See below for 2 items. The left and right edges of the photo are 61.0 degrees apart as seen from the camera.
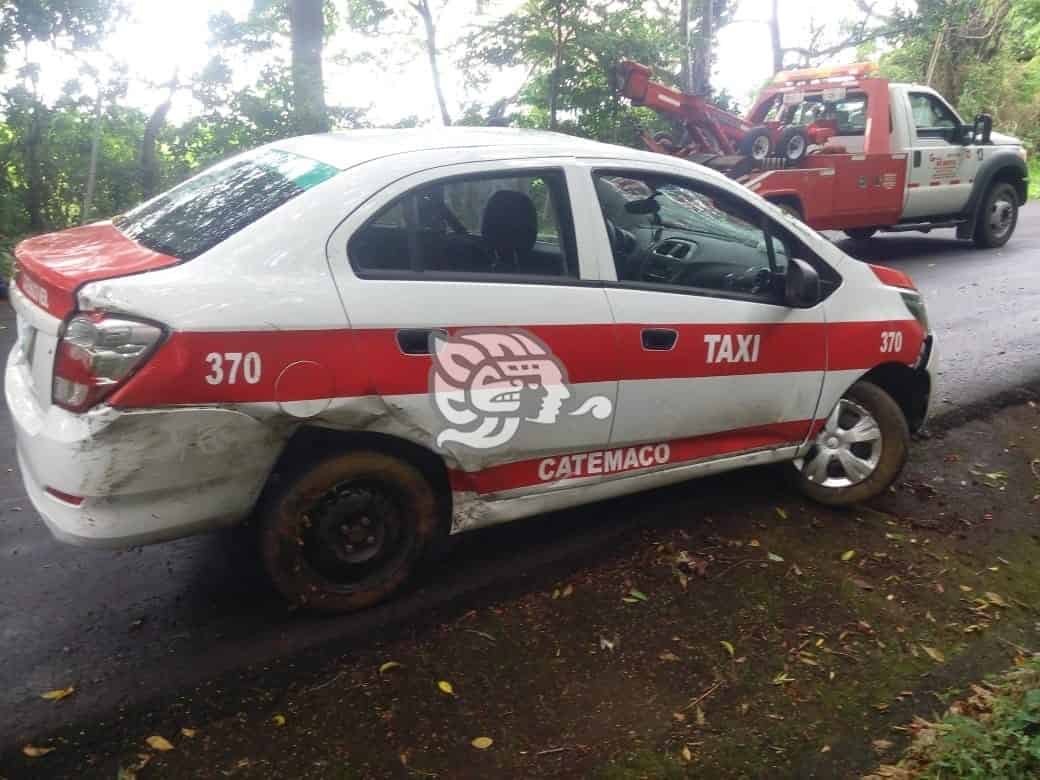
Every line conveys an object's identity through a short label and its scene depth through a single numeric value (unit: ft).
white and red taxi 9.11
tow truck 32.83
